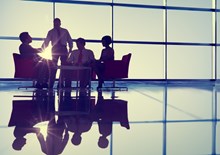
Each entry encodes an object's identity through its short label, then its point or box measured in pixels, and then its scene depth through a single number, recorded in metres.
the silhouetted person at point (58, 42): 5.80
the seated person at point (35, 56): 5.68
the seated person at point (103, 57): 6.24
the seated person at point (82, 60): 6.12
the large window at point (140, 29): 7.87
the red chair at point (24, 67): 5.61
